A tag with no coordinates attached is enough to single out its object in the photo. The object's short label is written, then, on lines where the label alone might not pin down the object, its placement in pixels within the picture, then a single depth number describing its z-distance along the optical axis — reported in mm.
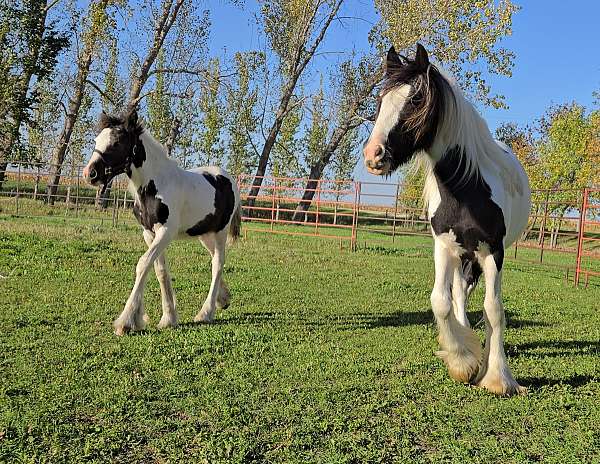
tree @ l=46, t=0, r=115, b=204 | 22172
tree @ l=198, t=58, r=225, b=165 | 33844
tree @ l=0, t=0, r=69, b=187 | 20062
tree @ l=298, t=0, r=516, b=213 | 21562
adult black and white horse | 3773
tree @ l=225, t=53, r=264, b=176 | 32906
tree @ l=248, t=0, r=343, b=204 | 25391
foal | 5477
